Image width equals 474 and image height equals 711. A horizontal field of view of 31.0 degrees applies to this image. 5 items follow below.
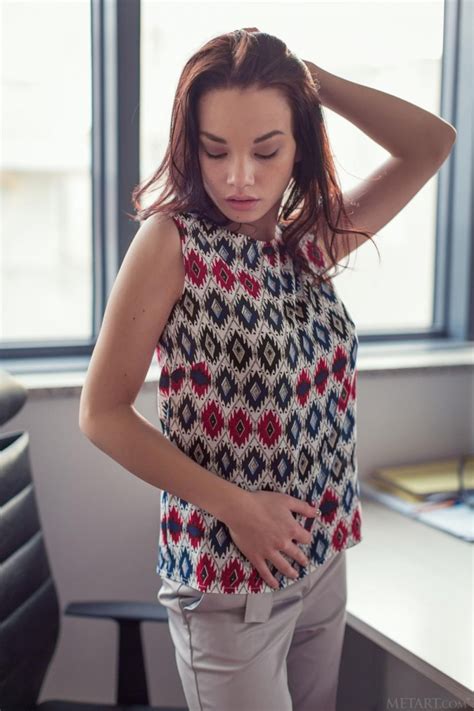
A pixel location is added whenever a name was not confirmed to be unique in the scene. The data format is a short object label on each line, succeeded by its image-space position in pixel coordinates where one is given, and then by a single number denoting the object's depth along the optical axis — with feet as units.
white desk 3.97
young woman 3.34
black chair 4.13
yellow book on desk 6.03
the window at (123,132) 5.96
